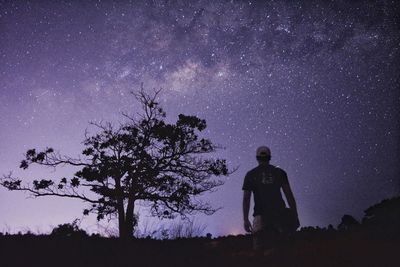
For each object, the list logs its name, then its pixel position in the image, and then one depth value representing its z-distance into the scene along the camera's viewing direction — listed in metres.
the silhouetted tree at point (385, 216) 12.80
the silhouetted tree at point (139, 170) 17.50
